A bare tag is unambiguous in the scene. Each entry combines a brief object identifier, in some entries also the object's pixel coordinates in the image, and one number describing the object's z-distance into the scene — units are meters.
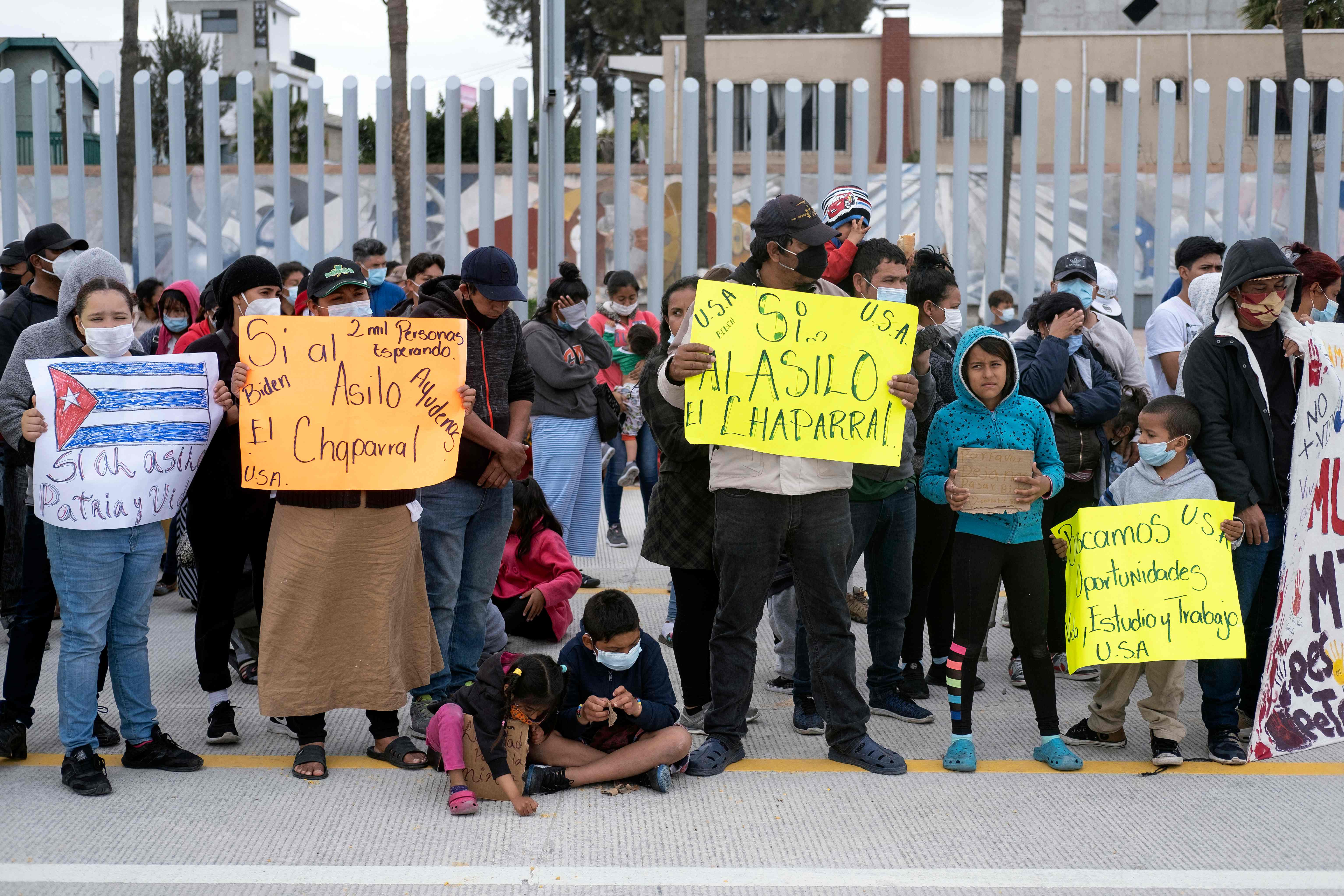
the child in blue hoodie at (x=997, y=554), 4.62
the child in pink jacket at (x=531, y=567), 6.24
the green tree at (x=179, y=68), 36.69
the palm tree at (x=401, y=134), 16.45
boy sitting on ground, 4.29
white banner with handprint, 4.67
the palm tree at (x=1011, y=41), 18.17
